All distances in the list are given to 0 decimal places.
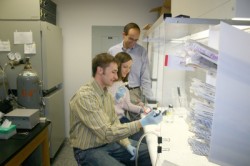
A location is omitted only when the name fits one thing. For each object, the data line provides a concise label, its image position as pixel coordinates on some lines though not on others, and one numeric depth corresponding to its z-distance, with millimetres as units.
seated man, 1435
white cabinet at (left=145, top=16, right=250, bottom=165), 718
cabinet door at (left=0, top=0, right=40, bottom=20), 2594
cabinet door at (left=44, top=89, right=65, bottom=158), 2723
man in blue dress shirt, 2505
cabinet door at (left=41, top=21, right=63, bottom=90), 2678
